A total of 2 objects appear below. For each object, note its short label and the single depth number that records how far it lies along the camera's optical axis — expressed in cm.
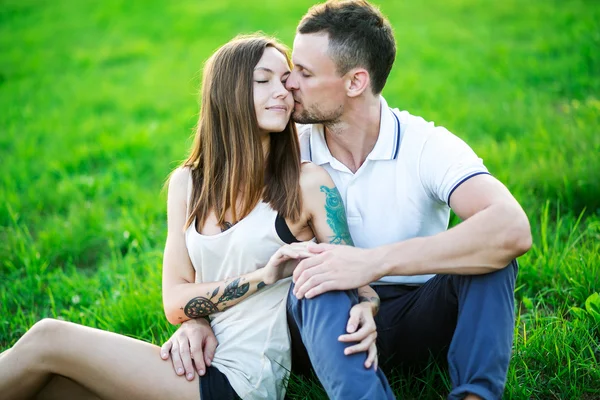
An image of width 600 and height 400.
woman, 288
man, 269
